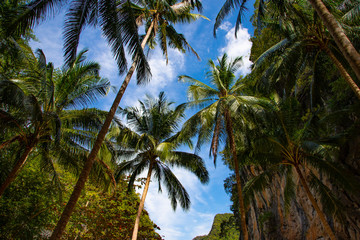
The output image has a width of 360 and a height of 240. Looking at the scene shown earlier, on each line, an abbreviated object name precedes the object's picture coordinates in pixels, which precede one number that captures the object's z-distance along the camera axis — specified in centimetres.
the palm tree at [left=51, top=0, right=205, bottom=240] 393
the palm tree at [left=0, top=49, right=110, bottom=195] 691
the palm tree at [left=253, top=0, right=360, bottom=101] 766
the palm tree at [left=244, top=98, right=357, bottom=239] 724
